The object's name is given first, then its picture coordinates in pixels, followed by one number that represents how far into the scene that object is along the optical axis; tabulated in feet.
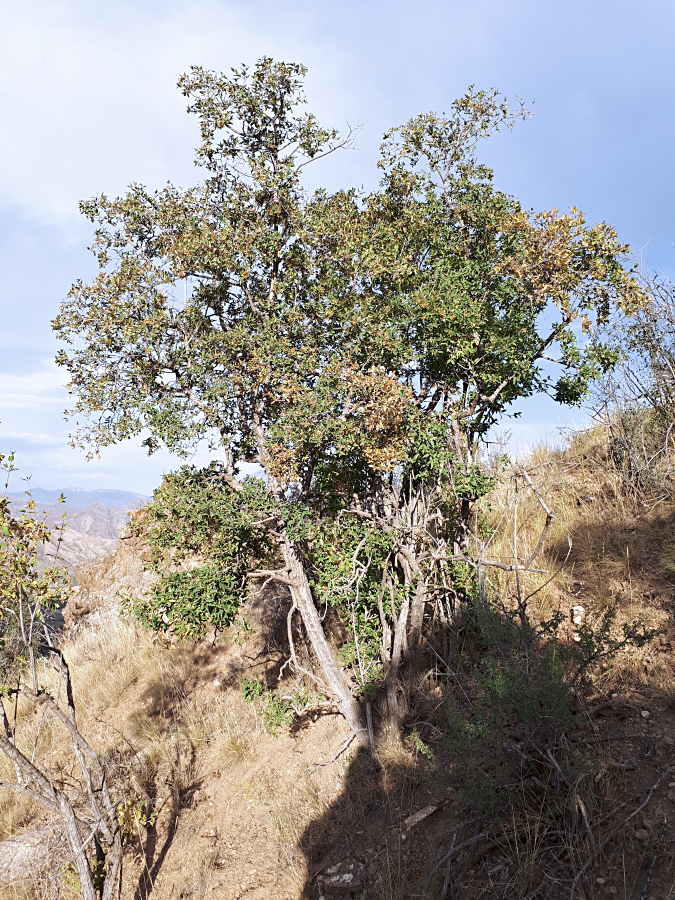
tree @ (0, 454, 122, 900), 13.15
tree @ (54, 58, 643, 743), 17.15
